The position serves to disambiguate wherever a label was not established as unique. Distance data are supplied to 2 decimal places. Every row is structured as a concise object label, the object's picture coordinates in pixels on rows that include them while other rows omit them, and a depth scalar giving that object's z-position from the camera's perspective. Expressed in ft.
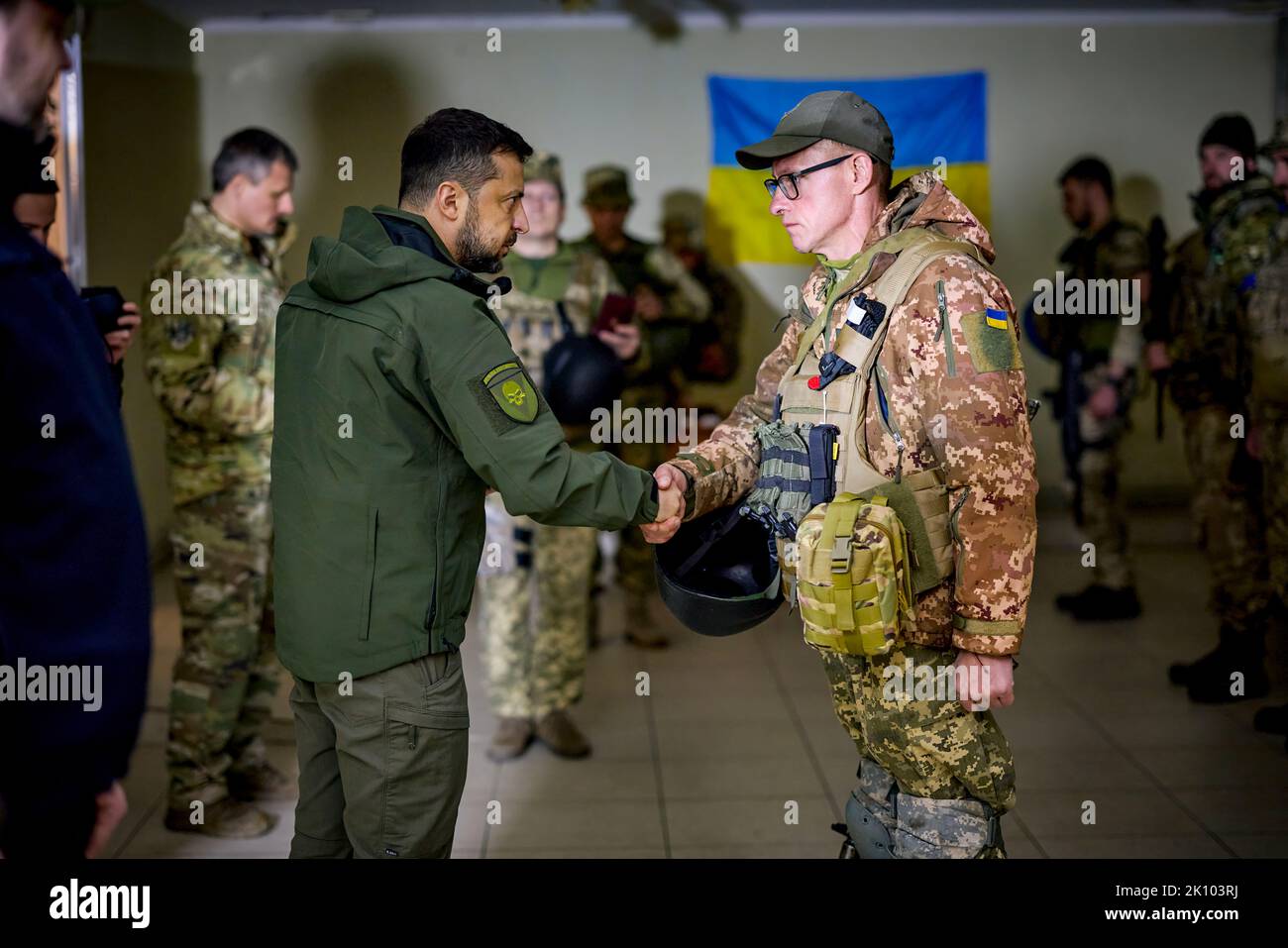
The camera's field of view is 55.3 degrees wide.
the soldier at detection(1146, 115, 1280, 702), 13.23
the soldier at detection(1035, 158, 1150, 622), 17.12
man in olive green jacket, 6.58
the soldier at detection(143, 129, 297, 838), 10.37
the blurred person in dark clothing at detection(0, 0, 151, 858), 4.55
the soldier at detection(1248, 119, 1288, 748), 12.15
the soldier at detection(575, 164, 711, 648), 16.20
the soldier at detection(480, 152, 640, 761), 12.54
